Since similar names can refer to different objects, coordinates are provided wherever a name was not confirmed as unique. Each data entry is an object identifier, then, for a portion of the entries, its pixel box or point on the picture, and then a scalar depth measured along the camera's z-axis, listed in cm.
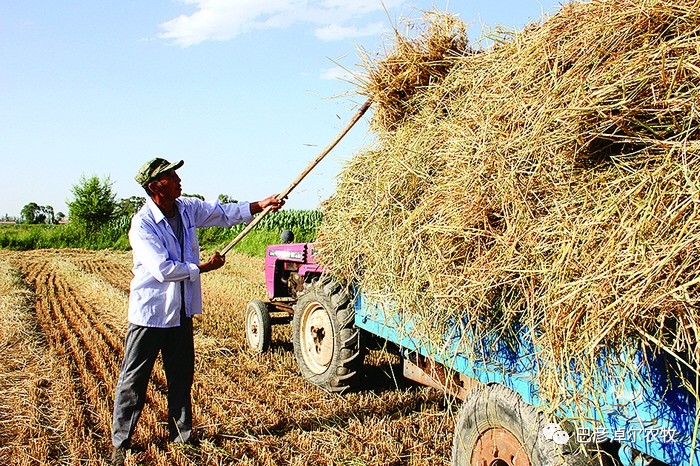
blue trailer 197
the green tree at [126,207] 4131
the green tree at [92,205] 3931
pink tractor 477
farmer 392
